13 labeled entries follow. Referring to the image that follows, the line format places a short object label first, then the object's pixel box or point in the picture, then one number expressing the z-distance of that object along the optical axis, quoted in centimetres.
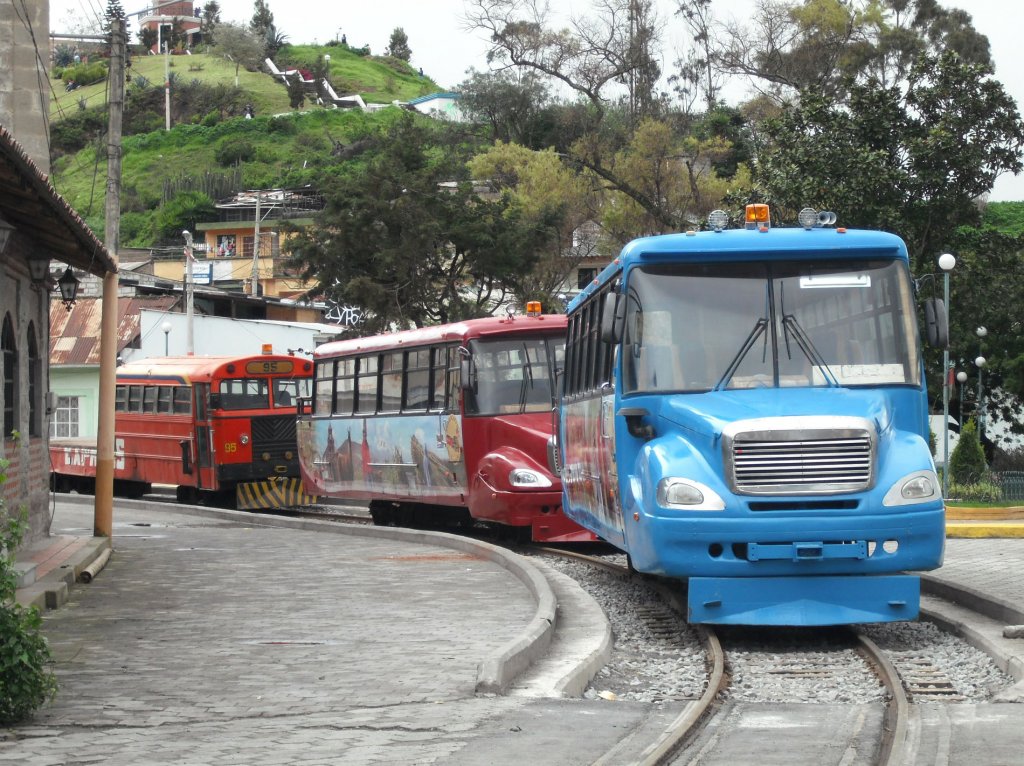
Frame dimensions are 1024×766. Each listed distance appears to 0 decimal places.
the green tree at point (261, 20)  18552
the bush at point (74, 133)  13238
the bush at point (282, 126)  13600
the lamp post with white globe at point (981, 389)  4476
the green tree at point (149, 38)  19838
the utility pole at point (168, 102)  14138
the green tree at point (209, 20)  19038
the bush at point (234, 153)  12538
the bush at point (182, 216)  9794
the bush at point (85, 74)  16675
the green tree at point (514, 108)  6800
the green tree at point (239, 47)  17462
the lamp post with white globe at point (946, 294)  2861
